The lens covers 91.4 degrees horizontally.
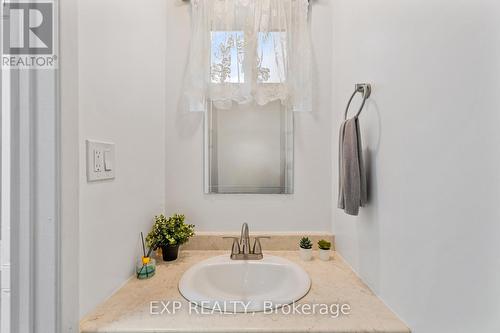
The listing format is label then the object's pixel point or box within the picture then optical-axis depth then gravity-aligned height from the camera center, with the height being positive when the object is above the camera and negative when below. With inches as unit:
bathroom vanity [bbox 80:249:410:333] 28.5 -18.6
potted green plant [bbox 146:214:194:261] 45.7 -12.6
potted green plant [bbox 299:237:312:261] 48.9 -16.4
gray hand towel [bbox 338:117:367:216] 36.3 -0.6
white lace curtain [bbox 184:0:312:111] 51.8 +25.0
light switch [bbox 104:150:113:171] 32.8 +1.2
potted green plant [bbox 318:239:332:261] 48.8 -16.6
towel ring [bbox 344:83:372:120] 37.8 +12.2
